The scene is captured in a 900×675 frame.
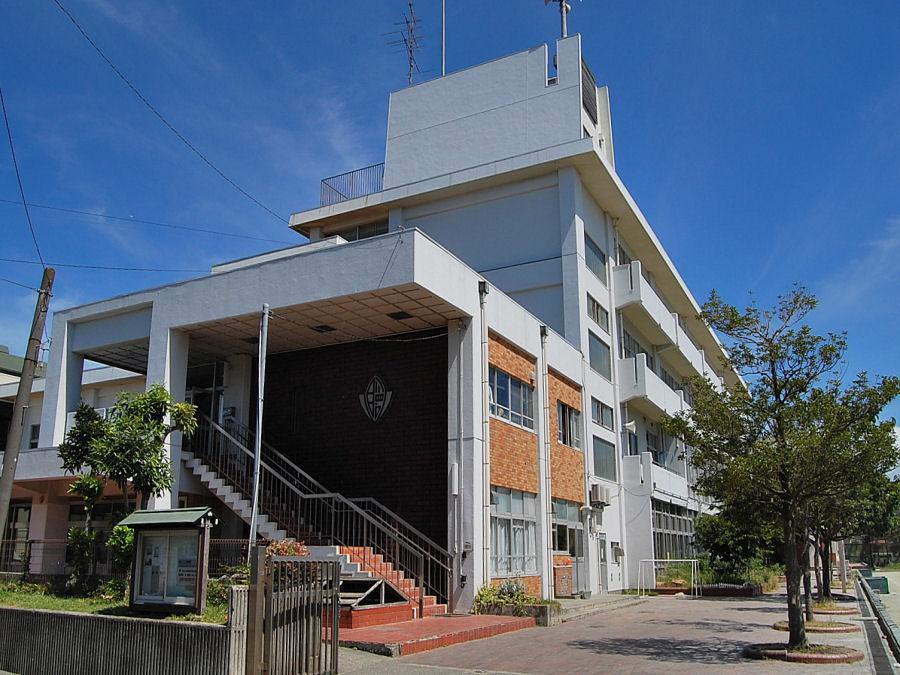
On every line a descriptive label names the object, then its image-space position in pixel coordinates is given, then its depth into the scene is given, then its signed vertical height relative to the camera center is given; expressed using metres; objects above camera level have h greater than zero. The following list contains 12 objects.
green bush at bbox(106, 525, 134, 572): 14.83 -0.17
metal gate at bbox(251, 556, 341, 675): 9.71 -0.96
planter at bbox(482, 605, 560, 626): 17.33 -1.59
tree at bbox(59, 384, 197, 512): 15.98 +1.79
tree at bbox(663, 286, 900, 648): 12.86 +1.61
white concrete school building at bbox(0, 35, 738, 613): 18.84 +4.78
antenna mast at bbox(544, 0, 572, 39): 31.86 +19.96
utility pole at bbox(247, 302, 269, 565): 15.35 +2.66
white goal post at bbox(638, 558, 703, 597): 29.04 -1.35
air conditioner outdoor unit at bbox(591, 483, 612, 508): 26.52 +1.20
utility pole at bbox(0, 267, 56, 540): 14.75 +2.57
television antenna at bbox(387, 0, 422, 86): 34.69 +19.93
